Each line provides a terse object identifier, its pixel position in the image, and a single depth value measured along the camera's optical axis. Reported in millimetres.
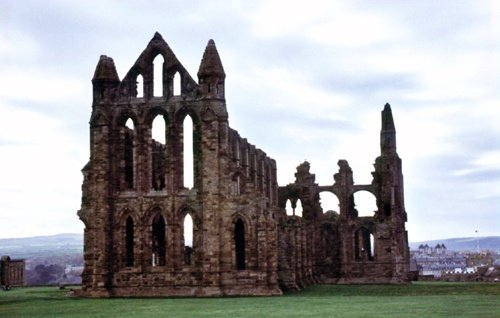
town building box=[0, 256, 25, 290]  59125
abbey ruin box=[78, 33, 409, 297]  44094
